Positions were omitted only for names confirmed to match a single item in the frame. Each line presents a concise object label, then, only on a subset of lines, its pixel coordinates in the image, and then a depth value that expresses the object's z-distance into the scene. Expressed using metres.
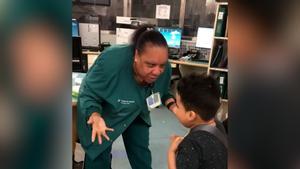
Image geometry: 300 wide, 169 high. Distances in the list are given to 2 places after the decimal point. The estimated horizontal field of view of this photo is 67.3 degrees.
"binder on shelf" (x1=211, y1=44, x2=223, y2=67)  2.56
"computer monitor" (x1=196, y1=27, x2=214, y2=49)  2.96
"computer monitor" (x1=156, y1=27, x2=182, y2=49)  3.05
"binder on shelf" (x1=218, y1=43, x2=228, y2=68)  2.41
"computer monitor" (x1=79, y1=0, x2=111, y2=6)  3.28
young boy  0.76
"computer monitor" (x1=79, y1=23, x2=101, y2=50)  3.00
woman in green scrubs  0.96
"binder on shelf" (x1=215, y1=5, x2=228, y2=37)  2.42
